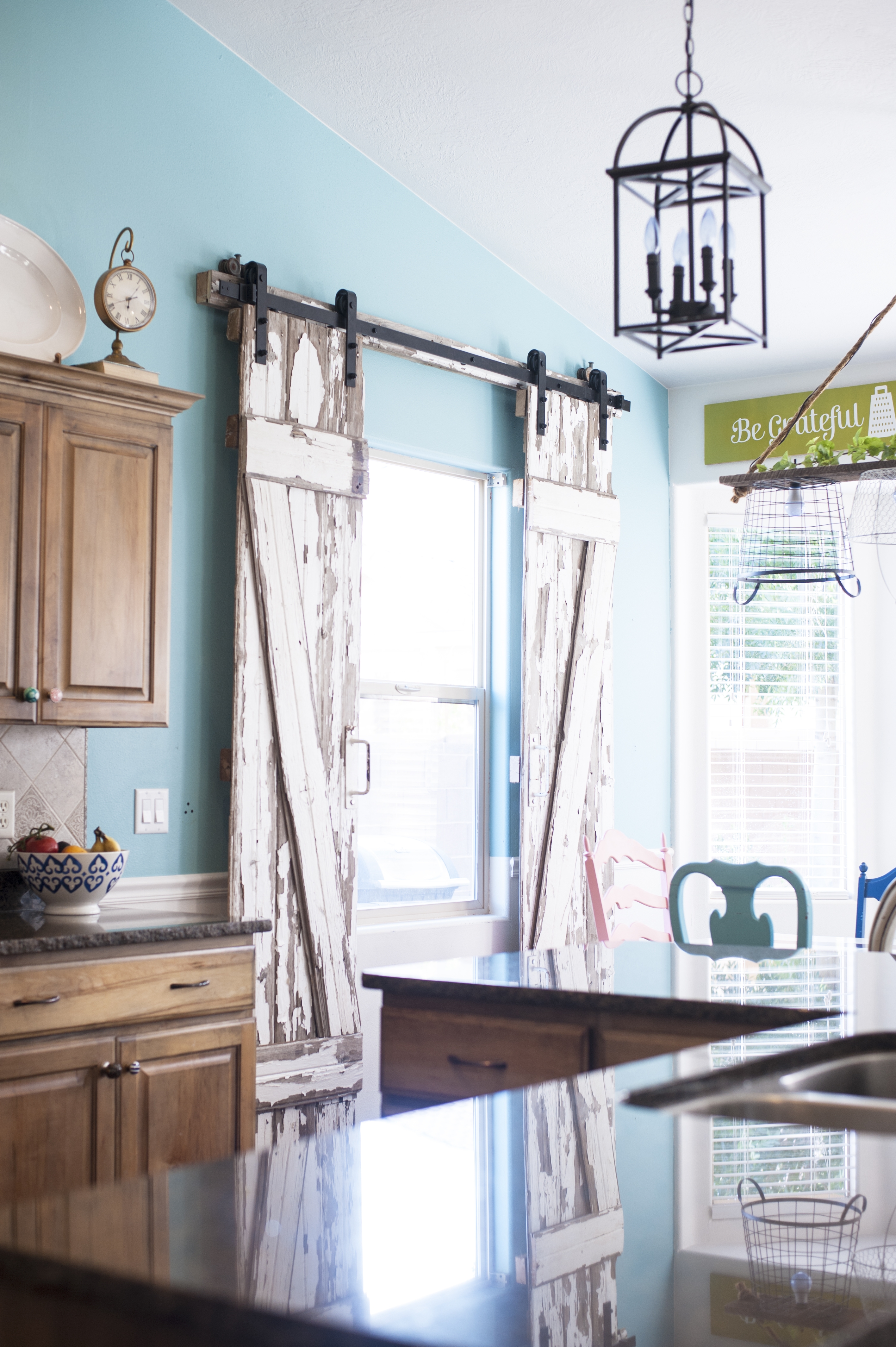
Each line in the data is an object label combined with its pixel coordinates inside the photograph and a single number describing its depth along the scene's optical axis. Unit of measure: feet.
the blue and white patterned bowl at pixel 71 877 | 9.61
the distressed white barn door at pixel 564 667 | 15.35
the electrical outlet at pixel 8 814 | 10.38
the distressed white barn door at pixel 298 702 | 12.05
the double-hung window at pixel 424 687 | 14.20
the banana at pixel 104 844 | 9.89
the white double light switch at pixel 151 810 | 11.48
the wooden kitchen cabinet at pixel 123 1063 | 8.45
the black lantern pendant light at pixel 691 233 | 6.59
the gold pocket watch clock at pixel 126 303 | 10.48
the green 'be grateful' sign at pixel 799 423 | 17.63
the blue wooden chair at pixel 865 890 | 14.48
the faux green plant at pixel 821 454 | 11.21
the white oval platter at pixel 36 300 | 10.25
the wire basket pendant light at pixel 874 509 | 11.21
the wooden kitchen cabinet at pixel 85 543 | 9.57
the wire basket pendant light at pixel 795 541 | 11.37
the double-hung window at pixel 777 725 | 18.67
